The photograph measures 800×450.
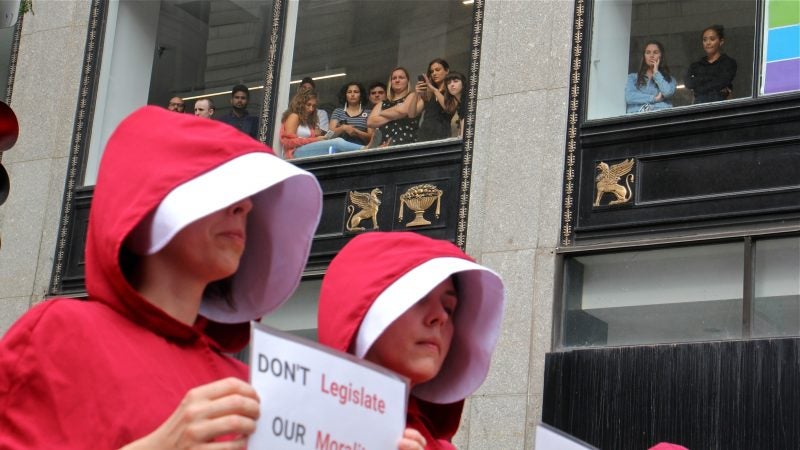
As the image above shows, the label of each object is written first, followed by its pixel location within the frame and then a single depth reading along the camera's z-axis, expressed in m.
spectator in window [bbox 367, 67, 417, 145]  14.92
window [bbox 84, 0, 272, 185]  16.44
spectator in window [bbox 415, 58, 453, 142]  14.72
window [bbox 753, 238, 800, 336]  12.21
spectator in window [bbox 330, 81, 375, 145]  15.23
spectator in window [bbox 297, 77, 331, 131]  15.46
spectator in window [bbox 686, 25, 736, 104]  13.18
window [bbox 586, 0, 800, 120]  13.02
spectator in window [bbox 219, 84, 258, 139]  16.02
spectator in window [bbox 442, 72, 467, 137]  14.58
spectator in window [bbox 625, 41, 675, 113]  13.50
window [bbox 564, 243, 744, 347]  12.59
